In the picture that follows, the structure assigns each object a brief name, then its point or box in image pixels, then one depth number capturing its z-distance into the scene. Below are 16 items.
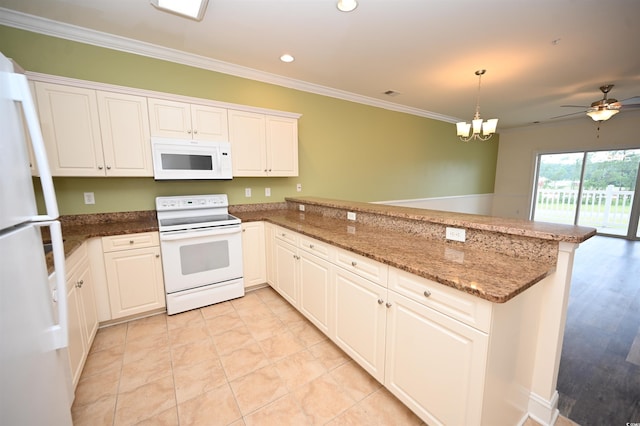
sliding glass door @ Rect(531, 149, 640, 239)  5.47
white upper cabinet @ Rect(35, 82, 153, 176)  2.13
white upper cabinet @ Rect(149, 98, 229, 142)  2.52
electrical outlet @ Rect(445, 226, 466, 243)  1.70
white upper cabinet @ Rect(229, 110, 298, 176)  2.96
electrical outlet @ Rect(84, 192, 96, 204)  2.54
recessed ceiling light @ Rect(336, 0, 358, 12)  1.98
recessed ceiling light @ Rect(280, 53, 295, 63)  2.85
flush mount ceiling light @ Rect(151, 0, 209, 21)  1.95
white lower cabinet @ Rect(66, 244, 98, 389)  1.61
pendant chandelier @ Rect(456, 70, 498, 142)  3.43
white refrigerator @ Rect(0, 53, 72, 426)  0.68
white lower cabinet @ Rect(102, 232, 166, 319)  2.26
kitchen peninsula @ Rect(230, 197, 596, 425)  1.12
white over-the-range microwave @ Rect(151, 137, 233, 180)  2.50
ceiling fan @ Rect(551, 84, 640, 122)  3.51
